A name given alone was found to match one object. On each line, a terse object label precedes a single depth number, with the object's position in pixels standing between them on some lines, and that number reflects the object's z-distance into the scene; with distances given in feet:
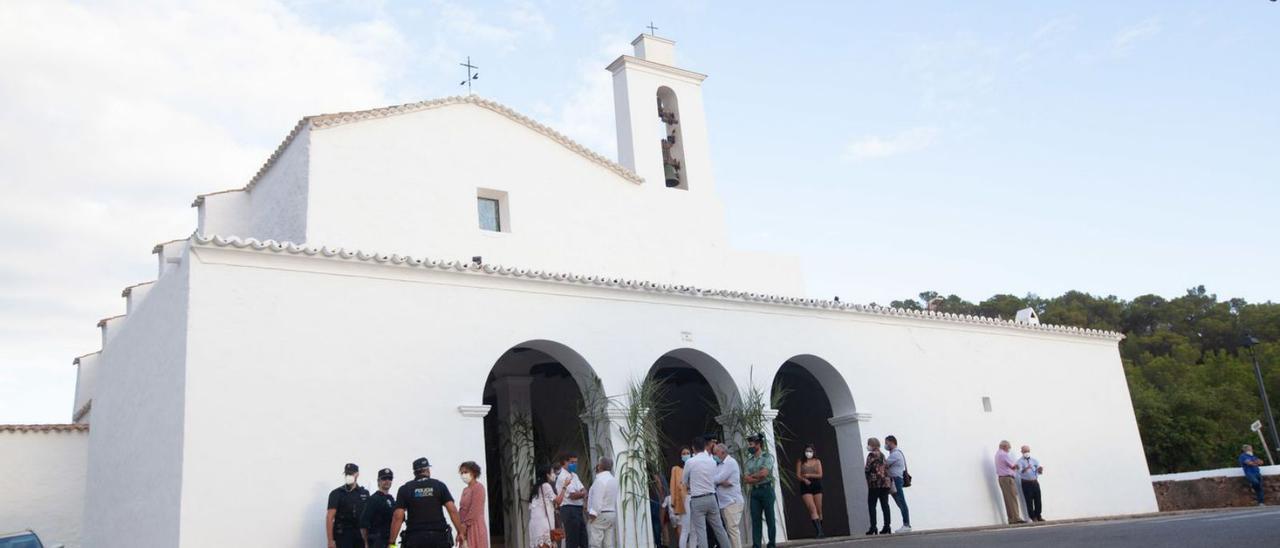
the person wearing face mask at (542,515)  31.60
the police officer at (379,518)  27.84
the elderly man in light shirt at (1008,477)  49.55
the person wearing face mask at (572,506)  32.27
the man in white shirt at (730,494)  32.04
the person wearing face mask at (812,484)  40.98
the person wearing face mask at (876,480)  42.39
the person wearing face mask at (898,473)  43.55
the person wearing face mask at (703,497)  31.53
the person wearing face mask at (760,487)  33.65
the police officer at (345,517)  28.96
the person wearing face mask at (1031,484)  49.42
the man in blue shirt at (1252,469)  56.08
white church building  30.73
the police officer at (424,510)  25.82
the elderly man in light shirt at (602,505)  32.12
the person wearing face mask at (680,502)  33.73
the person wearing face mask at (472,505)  29.17
